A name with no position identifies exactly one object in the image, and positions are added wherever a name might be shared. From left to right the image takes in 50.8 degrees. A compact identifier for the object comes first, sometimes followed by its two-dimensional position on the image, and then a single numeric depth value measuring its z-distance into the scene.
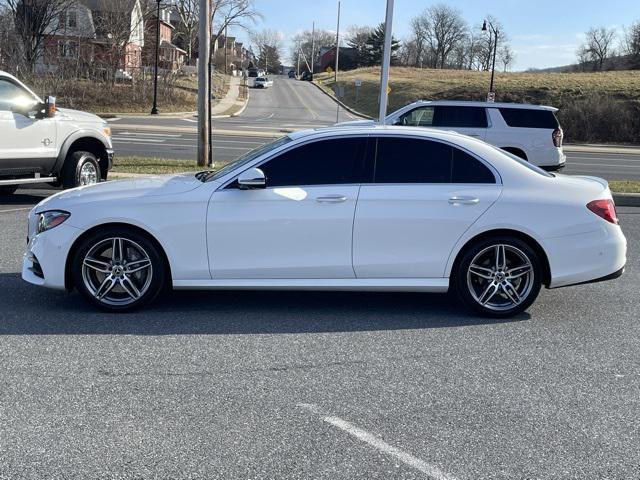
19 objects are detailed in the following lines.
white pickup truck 10.15
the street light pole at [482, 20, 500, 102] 42.28
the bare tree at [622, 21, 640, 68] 91.06
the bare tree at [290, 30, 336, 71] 153.50
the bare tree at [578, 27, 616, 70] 116.31
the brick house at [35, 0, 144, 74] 45.47
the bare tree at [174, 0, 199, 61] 73.67
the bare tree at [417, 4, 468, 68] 131.25
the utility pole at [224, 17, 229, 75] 93.79
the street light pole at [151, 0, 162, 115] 42.17
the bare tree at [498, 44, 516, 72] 121.44
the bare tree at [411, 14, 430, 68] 133.75
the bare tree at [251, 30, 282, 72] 147.66
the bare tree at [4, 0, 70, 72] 45.56
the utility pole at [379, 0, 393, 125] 18.86
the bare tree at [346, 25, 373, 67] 124.59
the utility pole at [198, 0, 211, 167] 14.32
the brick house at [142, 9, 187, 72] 63.07
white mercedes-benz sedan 5.46
